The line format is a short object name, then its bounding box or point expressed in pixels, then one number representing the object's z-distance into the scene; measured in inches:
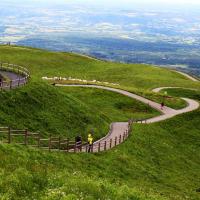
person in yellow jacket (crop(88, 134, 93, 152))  1964.8
